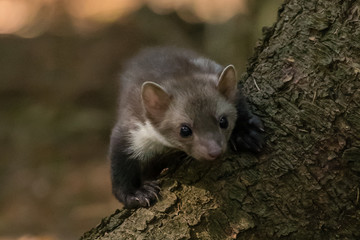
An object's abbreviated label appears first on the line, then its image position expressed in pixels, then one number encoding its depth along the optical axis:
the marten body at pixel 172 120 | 7.19
